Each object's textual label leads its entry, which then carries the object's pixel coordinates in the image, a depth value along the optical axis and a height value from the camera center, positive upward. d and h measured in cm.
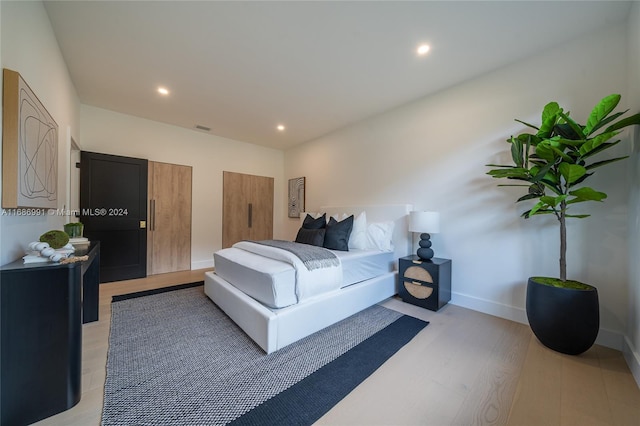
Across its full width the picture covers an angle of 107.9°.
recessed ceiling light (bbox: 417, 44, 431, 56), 224 +161
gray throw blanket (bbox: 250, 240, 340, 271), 218 -43
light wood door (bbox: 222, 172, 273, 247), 499 +9
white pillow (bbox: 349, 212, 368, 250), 329 -31
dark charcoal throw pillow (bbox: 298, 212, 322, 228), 444 -5
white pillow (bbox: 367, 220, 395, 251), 323 -32
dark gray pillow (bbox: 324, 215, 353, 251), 309 -30
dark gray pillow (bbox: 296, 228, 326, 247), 318 -34
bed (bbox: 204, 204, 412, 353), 190 -79
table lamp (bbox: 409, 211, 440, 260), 277 -15
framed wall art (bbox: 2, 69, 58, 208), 133 +42
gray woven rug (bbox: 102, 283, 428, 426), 129 -110
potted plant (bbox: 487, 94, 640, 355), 172 +14
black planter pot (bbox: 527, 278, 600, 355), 173 -79
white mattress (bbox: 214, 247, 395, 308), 194 -60
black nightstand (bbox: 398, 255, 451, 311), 264 -81
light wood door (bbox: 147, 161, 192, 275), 408 -13
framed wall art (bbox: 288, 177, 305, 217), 530 +37
